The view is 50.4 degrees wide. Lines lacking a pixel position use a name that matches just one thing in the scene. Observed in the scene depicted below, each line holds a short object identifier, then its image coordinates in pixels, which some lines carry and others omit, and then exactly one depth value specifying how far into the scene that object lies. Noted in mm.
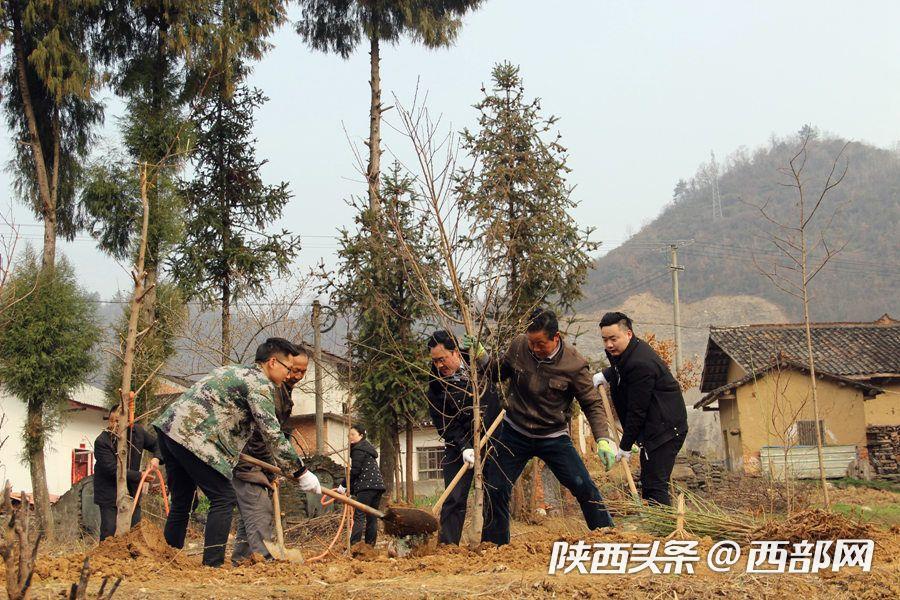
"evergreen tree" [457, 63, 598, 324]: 16141
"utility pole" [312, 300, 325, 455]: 18891
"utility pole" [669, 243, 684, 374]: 33875
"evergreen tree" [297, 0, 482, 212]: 20234
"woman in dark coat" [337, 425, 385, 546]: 10164
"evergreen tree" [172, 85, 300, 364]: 18844
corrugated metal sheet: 25578
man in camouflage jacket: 6055
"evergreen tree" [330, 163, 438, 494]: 16188
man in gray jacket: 6793
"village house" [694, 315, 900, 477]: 26422
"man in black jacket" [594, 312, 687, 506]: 6902
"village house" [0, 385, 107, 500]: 27984
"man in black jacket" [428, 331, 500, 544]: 7074
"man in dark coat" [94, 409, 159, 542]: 8812
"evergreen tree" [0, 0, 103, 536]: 17750
